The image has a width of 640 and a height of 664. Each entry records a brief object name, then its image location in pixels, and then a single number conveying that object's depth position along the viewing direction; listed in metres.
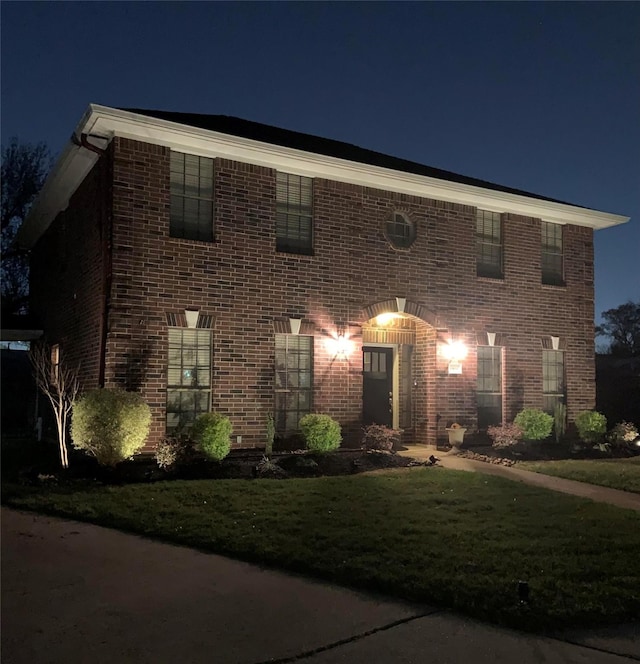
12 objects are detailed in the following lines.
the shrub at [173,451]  9.84
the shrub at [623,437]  14.17
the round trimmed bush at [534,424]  13.60
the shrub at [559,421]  14.57
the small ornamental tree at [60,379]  10.27
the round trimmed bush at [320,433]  11.27
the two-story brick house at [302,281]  10.99
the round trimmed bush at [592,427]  14.34
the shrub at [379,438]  12.10
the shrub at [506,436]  13.01
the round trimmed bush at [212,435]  10.23
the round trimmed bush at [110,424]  9.48
